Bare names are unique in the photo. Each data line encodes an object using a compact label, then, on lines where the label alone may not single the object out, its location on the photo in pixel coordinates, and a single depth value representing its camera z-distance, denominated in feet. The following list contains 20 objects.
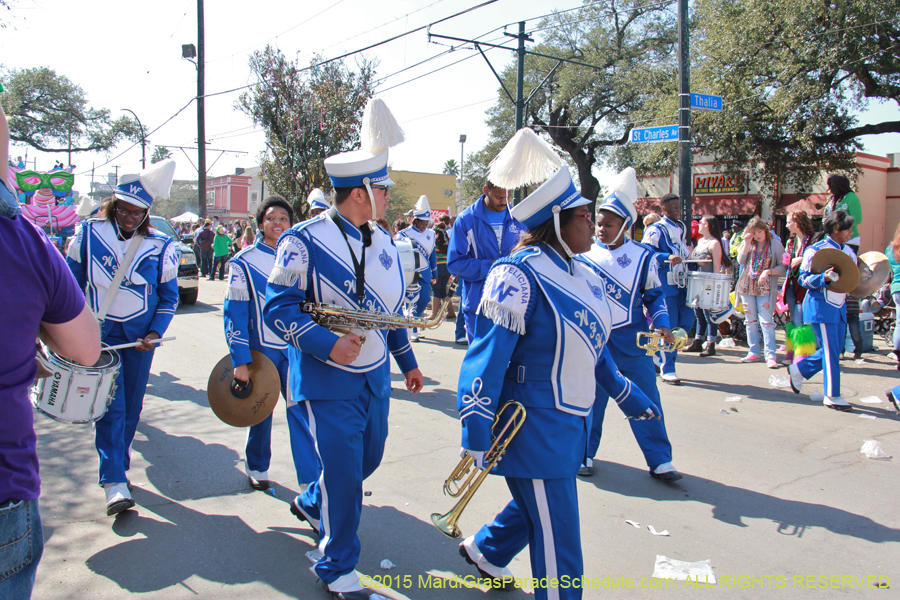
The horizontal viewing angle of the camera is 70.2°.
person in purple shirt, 5.52
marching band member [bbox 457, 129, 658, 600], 8.32
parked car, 47.06
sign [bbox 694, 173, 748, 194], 87.30
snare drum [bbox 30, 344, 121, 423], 11.23
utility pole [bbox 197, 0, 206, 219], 68.74
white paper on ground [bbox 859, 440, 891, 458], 17.26
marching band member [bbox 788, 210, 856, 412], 20.99
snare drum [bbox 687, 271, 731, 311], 25.98
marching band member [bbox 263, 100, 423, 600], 9.64
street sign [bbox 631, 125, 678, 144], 34.04
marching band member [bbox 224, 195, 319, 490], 12.09
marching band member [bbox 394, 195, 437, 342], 33.86
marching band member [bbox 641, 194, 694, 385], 25.22
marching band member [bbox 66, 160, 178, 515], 14.02
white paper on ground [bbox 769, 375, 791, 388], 25.55
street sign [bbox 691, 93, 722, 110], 34.27
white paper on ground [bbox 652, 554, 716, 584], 11.16
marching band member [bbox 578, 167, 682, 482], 15.39
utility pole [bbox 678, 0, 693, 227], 34.78
